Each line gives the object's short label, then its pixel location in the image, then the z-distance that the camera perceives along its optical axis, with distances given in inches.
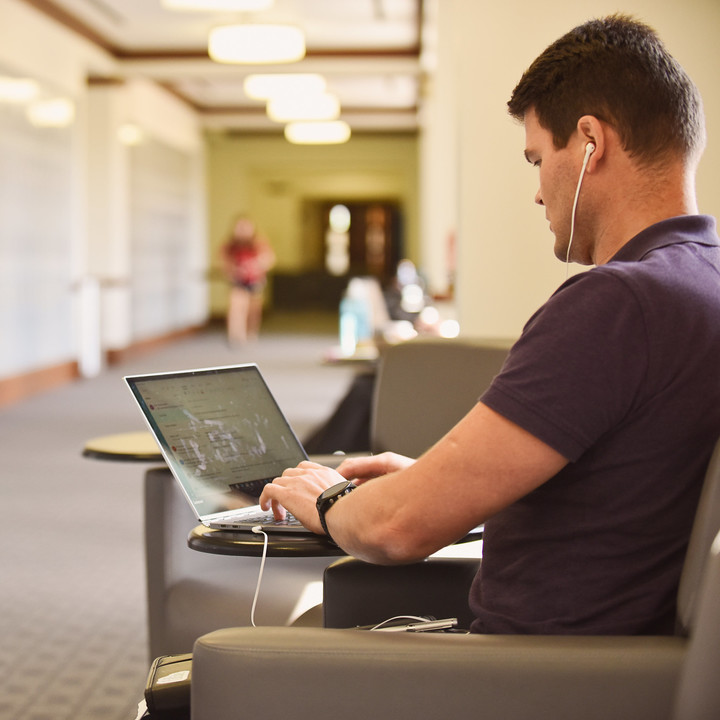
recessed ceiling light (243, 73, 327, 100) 426.6
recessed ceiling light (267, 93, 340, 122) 455.2
